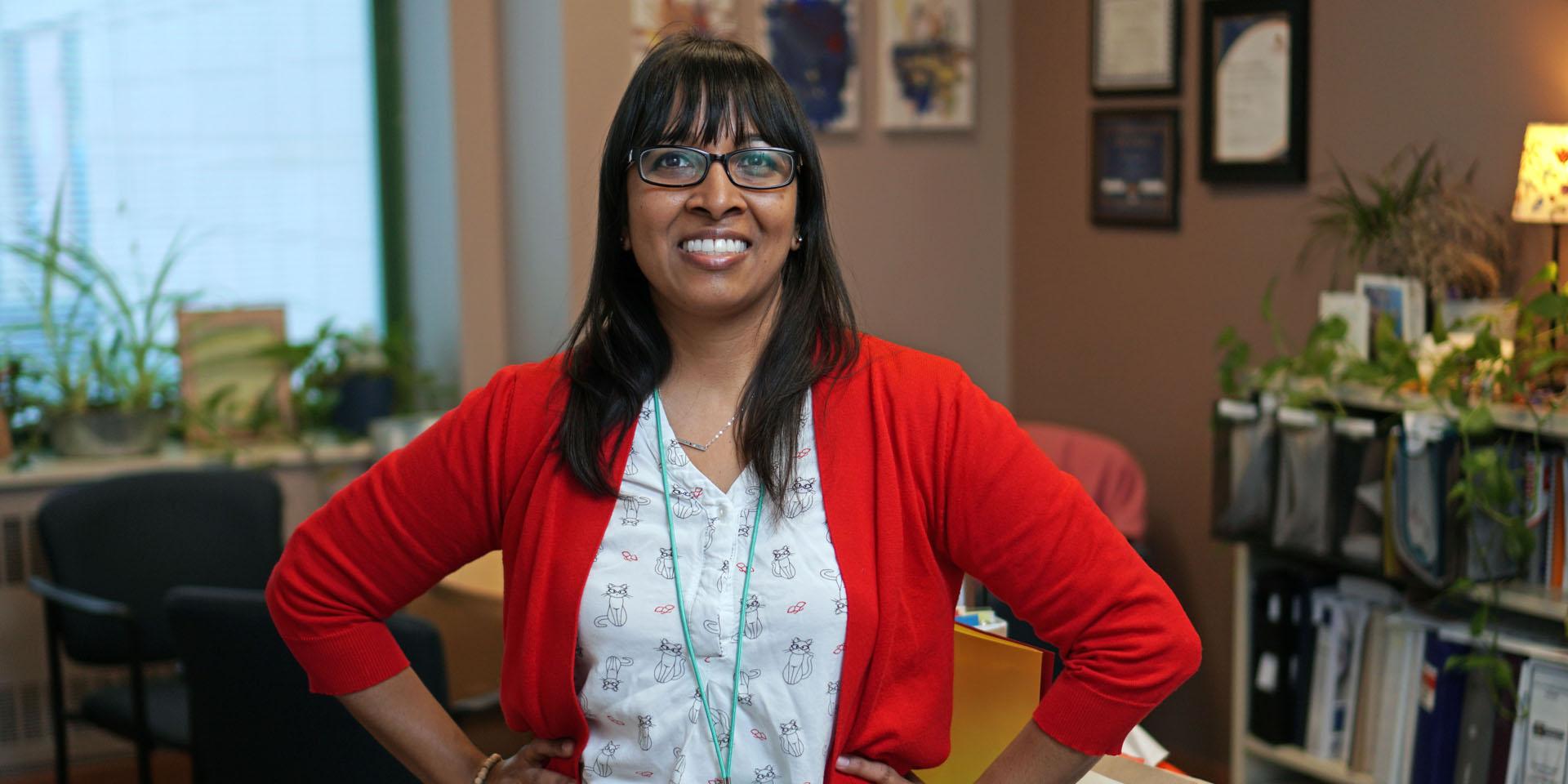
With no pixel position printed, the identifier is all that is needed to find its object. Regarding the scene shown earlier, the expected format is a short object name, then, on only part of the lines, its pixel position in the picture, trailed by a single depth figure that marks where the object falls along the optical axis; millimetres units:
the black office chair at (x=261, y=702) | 2213
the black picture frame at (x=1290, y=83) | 3367
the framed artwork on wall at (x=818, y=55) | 3930
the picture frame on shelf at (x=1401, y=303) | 2973
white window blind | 3787
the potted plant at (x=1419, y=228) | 2914
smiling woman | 1383
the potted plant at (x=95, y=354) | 3713
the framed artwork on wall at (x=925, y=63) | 4031
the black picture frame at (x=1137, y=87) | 3670
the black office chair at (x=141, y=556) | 3164
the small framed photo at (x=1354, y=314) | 3057
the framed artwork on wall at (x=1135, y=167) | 3744
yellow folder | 1557
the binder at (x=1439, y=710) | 2791
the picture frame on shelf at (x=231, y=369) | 3861
